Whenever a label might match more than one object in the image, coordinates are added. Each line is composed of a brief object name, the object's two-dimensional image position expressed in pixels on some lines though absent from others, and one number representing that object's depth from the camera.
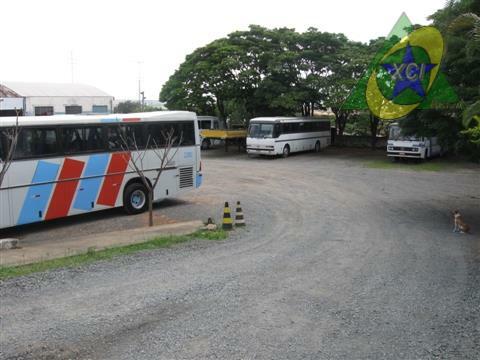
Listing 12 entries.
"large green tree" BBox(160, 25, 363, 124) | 32.78
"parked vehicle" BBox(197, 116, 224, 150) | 38.59
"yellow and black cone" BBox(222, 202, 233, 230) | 12.32
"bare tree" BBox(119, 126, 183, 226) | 14.34
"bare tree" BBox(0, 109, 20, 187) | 11.23
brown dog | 12.57
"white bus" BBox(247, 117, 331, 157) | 30.30
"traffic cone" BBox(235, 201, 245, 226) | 12.77
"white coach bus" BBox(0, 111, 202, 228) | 12.15
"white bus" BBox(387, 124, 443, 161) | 26.81
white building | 53.66
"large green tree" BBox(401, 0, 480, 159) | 11.54
